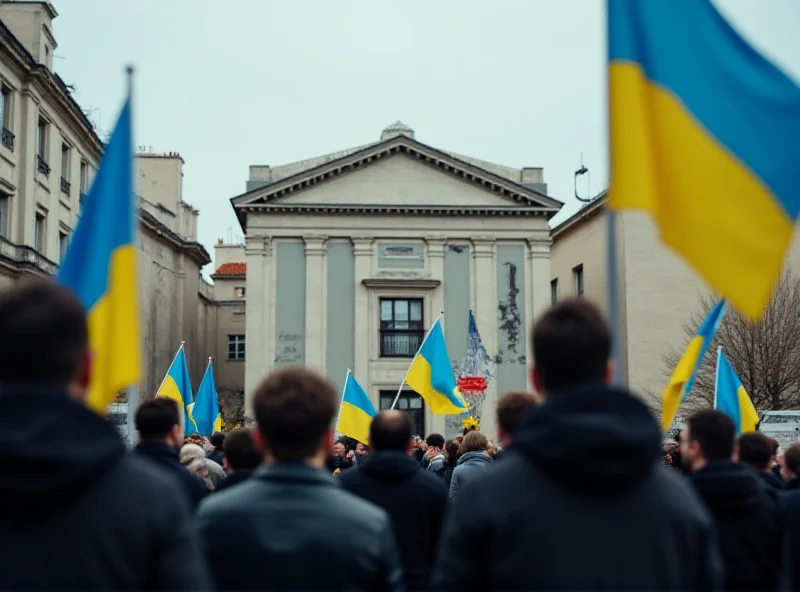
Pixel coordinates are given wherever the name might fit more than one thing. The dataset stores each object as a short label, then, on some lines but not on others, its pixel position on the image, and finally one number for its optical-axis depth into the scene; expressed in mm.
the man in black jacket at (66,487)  2418
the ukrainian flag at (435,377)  14945
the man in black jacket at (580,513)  2699
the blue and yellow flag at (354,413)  14781
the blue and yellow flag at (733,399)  10141
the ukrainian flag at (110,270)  3879
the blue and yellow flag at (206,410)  16938
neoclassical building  39625
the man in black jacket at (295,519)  3035
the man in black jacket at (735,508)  4406
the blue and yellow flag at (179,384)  14148
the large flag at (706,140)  4086
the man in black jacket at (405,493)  5375
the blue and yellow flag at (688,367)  6703
